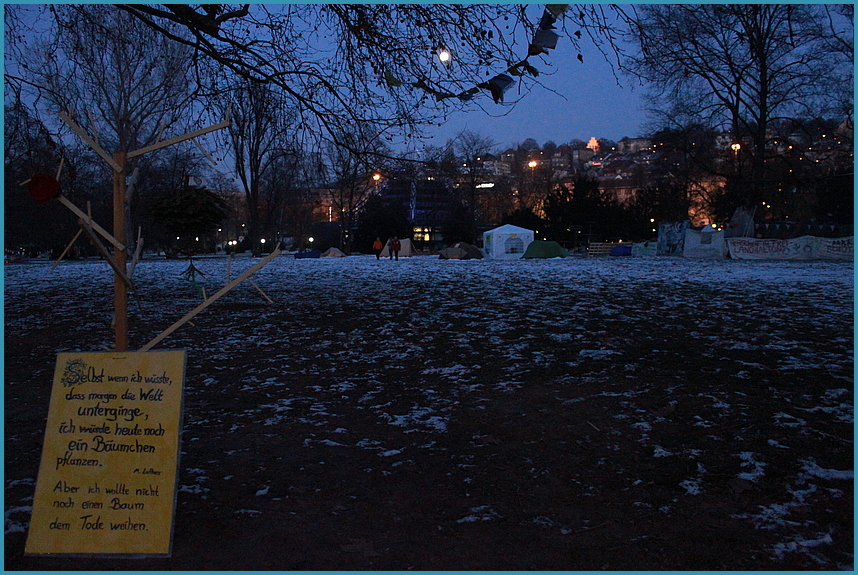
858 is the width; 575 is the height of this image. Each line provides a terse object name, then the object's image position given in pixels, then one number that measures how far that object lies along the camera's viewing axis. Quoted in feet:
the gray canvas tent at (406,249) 151.02
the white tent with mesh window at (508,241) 122.62
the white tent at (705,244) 112.88
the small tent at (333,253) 153.99
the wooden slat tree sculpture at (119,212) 9.05
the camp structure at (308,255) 150.09
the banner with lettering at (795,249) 96.94
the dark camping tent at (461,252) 122.01
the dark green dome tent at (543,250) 117.60
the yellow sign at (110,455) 8.55
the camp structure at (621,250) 134.82
